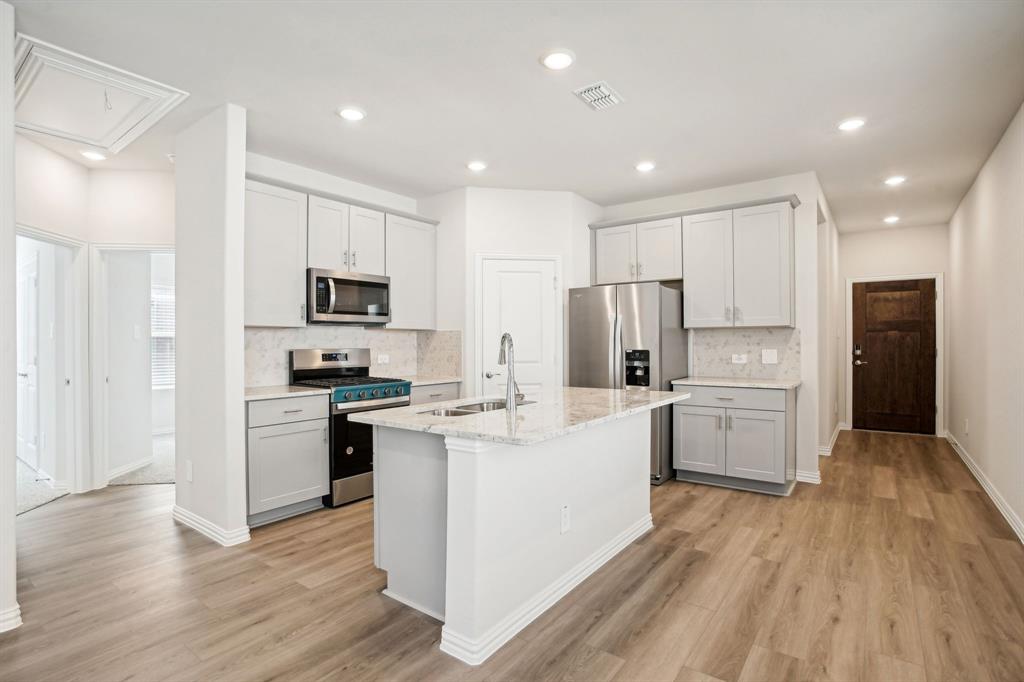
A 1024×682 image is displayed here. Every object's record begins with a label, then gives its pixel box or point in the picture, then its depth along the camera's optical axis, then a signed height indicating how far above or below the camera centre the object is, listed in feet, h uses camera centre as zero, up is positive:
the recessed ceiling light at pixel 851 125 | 11.27 +4.50
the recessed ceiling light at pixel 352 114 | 10.68 +4.54
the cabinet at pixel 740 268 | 14.38 +1.97
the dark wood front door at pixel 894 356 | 21.91 -0.74
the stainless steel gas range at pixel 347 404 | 12.60 -1.55
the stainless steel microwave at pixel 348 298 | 13.17 +1.09
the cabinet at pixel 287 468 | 11.21 -2.74
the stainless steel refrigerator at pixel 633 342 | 14.79 -0.07
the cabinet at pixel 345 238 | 13.46 +2.69
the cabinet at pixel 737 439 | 13.56 -2.62
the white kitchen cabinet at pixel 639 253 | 15.99 +2.64
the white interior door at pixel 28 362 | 15.88 -0.61
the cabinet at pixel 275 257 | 12.09 +1.95
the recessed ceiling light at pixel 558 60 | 8.60 +4.52
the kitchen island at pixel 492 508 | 6.75 -2.43
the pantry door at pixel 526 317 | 16.11 +0.68
